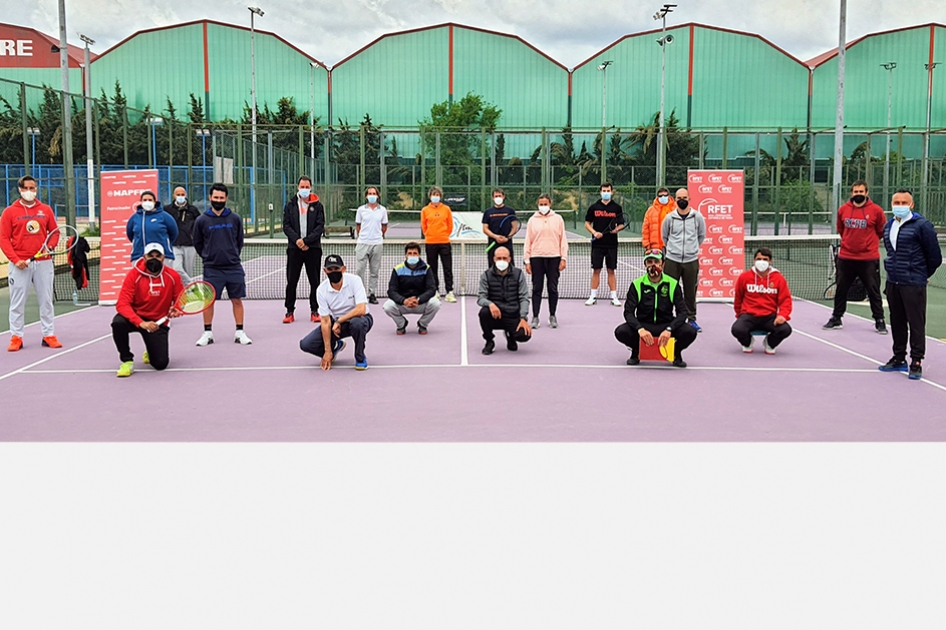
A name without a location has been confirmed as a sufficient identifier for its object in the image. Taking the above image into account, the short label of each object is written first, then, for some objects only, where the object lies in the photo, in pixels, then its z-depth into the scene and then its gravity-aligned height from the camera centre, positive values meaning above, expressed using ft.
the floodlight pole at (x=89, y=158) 86.79 +4.96
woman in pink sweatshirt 43.04 -1.65
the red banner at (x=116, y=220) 50.55 -0.36
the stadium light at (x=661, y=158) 117.50 +6.51
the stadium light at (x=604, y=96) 183.69 +21.73
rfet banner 52.60 -1.11
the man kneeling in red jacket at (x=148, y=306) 32.53 -3.13
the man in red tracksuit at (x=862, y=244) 40.70 -1.32
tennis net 59.00 -4.32
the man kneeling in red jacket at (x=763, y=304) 36.11 -3.40
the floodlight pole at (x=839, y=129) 71.67 +6.44
